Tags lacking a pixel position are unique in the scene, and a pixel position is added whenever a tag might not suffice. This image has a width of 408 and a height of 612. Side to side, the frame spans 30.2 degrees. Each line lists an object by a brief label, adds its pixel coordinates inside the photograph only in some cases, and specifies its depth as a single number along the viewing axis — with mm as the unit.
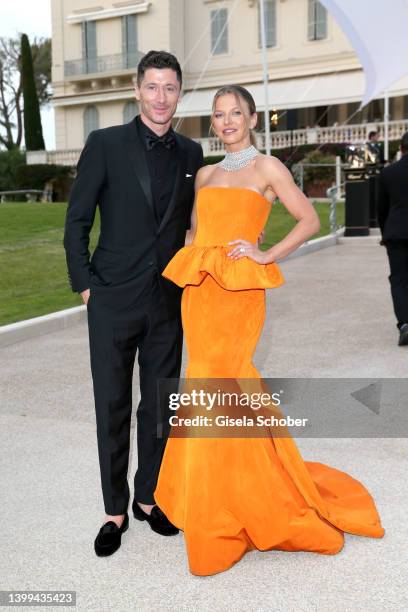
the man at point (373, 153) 19828
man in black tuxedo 3439
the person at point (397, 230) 8094
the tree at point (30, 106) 45469
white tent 15677
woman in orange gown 3359
